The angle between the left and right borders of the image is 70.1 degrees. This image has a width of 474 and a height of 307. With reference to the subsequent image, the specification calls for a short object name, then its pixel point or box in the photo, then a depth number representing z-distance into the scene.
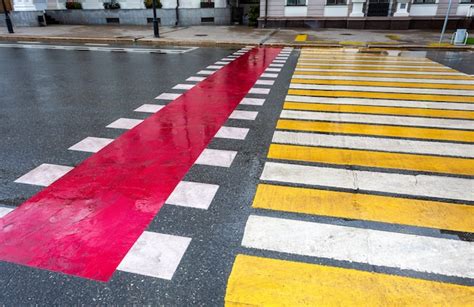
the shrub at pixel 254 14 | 24.00
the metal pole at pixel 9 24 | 20.88
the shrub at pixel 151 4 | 25.24
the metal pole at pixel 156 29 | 18.25
